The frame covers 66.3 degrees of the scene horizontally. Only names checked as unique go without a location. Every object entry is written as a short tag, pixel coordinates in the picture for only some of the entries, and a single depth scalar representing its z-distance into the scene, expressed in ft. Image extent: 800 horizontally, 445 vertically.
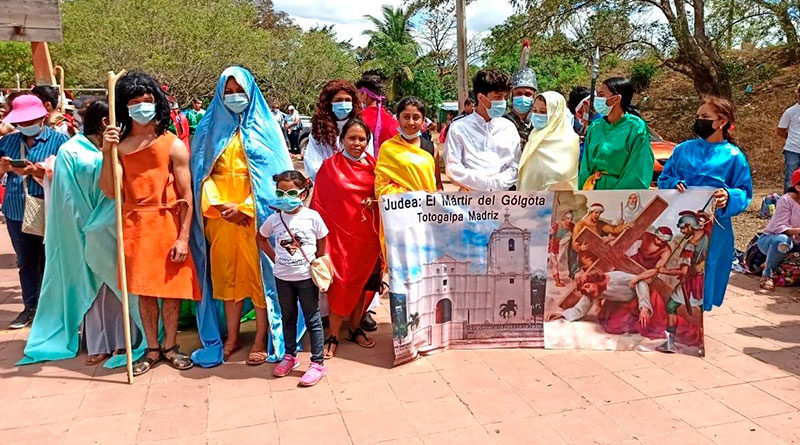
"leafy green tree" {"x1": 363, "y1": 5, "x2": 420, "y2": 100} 94.22
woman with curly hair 13.88
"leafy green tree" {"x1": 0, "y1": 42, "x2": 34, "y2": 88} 82.58
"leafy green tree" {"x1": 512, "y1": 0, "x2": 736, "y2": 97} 40.50
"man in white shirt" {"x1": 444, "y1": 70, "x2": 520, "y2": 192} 13.33
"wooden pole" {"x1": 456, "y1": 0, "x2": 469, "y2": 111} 41.45
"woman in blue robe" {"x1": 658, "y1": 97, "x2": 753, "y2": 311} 12.99
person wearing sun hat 13.97
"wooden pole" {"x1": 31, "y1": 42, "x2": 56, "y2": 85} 19.31
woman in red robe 12.67
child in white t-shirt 11.35
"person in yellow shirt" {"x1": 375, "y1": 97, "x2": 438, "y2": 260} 12.46
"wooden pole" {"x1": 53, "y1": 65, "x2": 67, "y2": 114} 18.56
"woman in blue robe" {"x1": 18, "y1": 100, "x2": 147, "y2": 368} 12.54
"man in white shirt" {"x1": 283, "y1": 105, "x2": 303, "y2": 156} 61.88
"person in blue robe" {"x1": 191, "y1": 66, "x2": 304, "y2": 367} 12.37
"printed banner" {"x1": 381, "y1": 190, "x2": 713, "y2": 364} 12.64
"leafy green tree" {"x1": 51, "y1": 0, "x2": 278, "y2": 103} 66.80
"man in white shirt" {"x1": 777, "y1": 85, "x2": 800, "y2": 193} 23.32
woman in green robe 13.32
